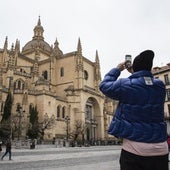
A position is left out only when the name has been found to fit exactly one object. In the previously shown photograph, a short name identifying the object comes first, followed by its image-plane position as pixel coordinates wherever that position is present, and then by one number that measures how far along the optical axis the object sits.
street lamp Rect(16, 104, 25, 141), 30.59
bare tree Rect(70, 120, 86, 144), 40.88
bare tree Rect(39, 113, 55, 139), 34.47
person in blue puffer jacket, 1.99
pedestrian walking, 12.11
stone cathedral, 37.31
